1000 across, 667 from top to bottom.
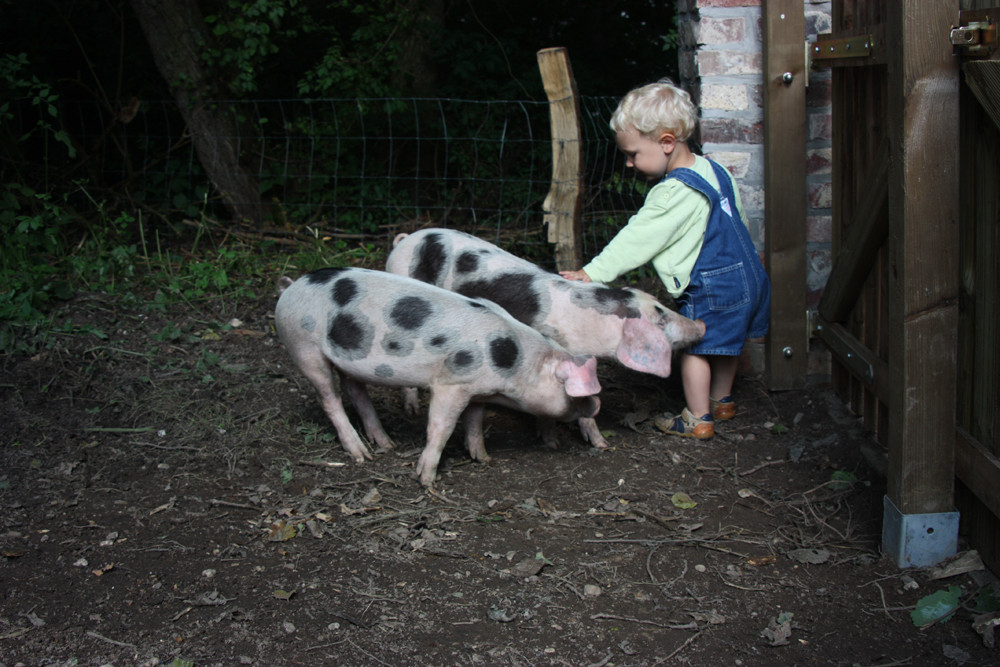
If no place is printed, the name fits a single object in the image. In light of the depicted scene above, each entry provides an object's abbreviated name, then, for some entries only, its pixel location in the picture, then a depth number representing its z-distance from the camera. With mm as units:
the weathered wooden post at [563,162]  5406
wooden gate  2615
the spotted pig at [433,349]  3703
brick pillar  4312
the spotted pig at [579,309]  3867
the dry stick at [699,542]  3228
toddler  4094
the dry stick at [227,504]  3668
